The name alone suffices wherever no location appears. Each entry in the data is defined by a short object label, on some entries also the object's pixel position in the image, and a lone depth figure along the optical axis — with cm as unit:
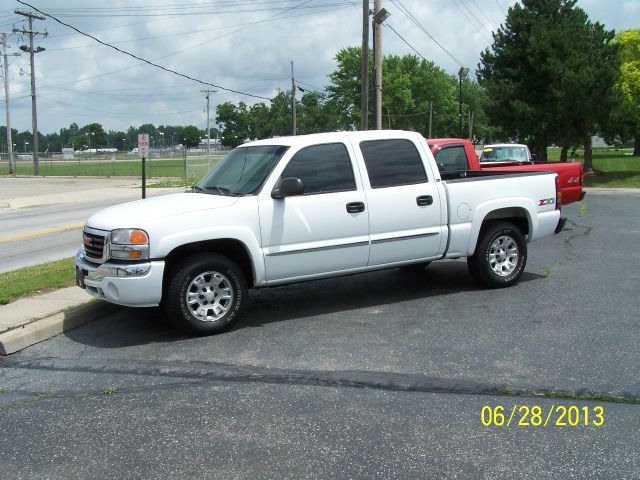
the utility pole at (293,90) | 5530
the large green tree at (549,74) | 2964
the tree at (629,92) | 3083
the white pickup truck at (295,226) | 575
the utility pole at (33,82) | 4538
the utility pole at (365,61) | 2184
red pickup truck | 1150
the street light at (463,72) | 4184
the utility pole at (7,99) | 4625
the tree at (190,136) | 14655
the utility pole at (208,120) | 6874
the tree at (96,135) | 17075
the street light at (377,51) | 2144
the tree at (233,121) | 10981
